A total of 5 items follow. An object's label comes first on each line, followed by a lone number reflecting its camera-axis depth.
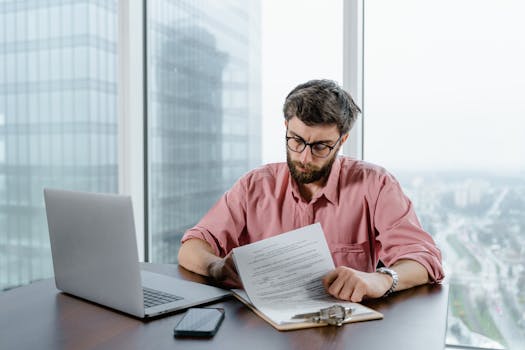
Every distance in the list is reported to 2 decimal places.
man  1.48
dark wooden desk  0.87
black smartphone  0.91
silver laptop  0.96
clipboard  0.94
